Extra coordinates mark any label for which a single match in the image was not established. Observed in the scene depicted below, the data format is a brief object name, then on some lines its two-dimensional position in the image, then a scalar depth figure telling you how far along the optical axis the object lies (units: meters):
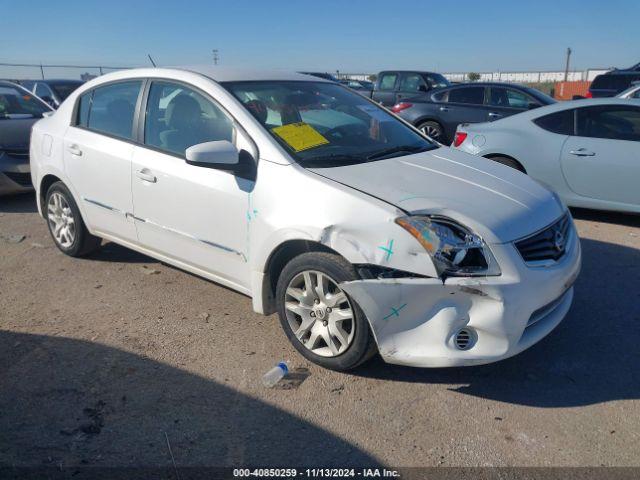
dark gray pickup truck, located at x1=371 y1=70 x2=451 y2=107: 14.89
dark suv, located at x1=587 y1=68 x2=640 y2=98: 13.68
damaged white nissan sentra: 2.78
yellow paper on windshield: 3.41
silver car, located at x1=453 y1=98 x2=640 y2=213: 5.68
